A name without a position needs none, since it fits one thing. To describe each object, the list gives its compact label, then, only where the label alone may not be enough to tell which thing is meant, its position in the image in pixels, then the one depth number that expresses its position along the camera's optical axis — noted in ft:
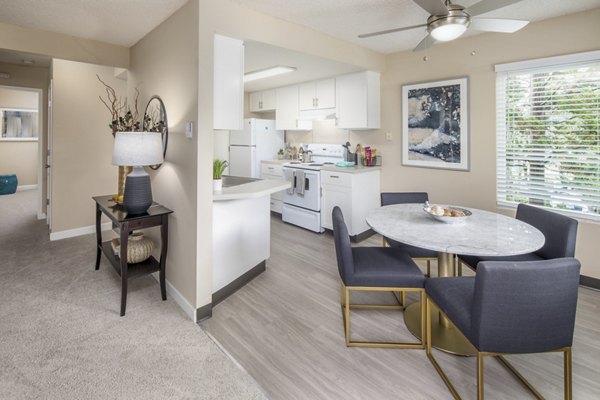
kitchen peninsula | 8.79
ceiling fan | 6.60
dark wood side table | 8.10
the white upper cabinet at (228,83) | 8.19
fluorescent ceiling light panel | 13.54
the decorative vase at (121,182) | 9.78
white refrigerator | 18.54
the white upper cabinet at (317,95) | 15.61
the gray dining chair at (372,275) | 6.85
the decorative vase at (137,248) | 8.95
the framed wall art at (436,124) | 12.17
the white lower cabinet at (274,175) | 17.72
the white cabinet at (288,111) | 17.72
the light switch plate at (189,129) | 7.93
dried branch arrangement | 9.67
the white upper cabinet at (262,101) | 19.22
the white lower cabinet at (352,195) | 13.94
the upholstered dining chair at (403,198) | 10.30
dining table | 5.97
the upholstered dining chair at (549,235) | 7.11
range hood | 15.91
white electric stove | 15.31
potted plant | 8.82
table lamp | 8.14
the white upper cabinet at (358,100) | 14.08
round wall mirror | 9.44
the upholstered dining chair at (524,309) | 4.58
